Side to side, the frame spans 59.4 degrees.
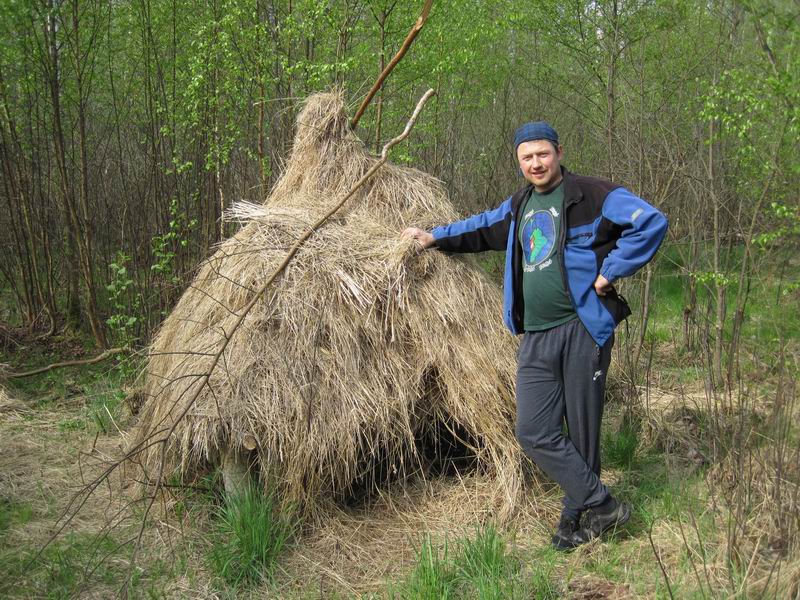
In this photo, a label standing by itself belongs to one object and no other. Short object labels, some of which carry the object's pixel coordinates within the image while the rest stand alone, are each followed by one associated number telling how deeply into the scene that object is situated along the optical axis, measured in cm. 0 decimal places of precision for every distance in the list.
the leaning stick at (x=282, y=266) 353
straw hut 371
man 323
